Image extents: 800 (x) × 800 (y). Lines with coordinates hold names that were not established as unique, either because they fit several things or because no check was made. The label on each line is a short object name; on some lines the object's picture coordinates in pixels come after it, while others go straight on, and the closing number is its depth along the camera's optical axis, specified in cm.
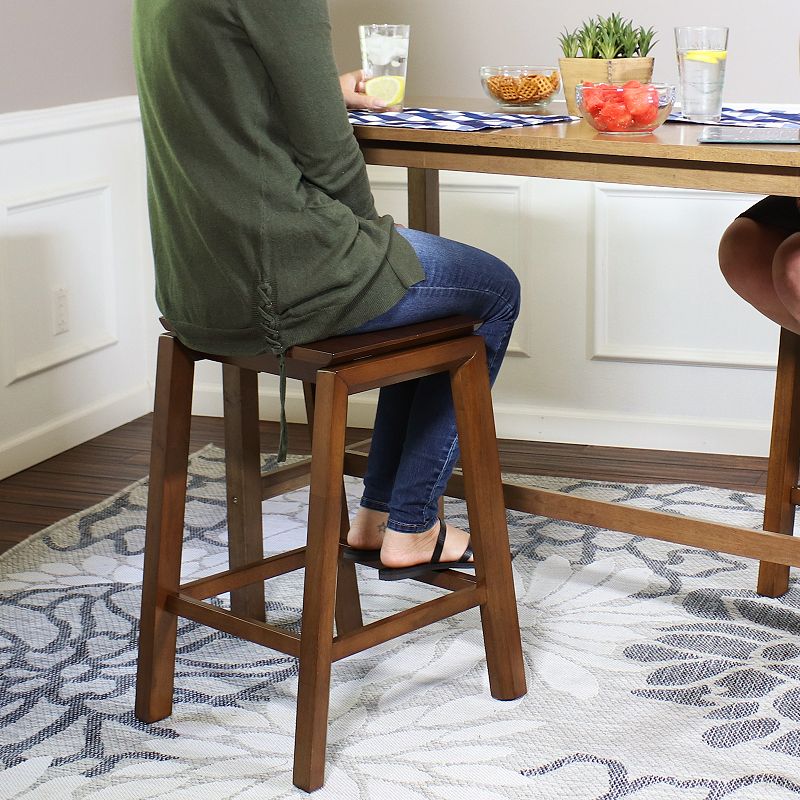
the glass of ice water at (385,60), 458
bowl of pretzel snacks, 461
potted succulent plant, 451
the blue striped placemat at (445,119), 437
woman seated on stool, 400
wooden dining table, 408
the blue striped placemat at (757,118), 441
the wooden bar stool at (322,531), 412
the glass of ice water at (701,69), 437
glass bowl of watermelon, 426
